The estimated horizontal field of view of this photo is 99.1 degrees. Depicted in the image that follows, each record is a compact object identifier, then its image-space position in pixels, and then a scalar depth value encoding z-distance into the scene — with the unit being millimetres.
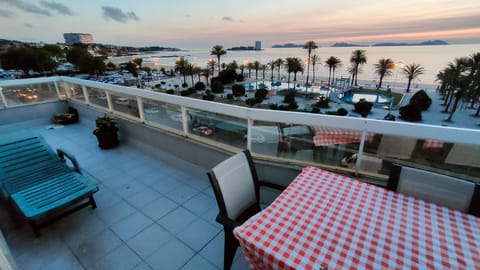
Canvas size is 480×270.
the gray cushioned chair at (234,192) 1520
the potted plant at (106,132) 4117
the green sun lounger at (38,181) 2186
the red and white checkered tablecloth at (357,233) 954
